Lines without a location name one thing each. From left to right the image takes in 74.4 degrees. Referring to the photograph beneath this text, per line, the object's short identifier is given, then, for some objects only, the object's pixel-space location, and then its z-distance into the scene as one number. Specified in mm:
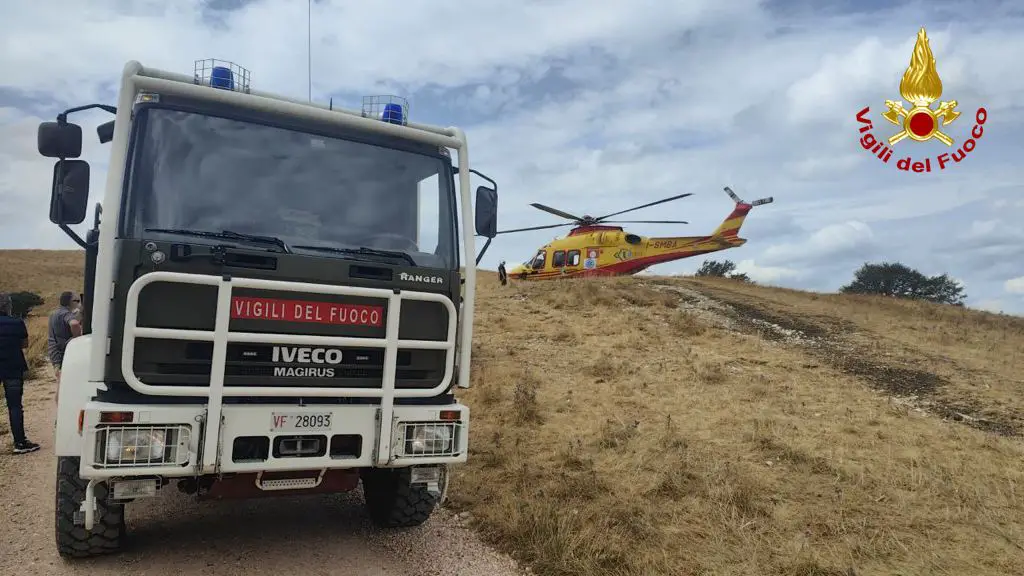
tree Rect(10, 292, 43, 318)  23752
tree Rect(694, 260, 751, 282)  33991
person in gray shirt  7785
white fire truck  3943
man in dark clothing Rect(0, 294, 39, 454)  7637
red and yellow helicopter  24672
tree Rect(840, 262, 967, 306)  33969
